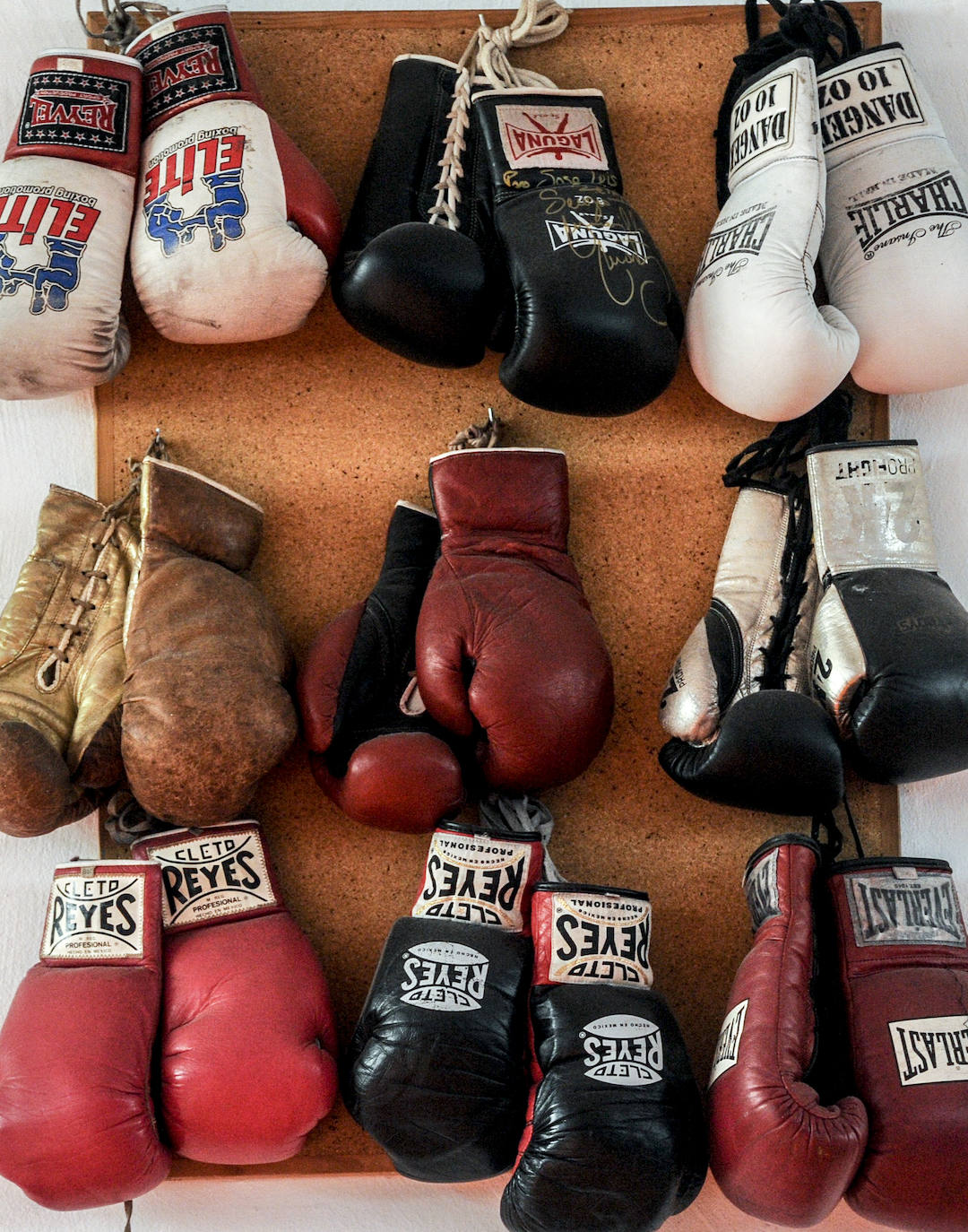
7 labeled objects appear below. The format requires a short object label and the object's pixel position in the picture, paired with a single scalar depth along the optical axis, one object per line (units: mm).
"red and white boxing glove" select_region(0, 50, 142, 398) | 1723
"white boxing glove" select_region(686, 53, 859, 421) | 1726
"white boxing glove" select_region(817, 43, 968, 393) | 1771
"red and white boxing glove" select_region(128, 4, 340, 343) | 1754
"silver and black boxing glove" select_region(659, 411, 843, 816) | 1651
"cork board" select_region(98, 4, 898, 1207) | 1817
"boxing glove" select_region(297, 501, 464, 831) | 1669
